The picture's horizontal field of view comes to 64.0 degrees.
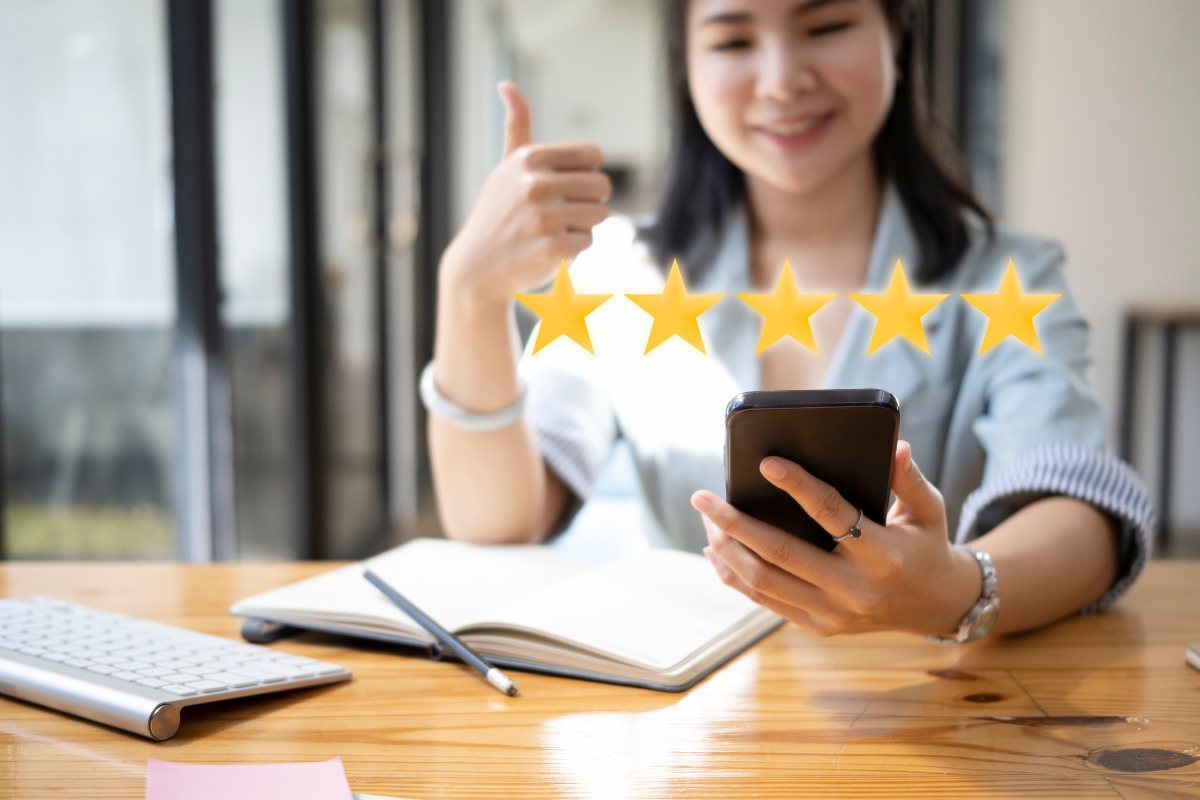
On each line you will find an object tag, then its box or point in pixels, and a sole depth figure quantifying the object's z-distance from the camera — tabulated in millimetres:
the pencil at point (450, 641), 669
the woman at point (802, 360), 676
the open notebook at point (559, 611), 696
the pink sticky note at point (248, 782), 519
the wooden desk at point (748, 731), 544
